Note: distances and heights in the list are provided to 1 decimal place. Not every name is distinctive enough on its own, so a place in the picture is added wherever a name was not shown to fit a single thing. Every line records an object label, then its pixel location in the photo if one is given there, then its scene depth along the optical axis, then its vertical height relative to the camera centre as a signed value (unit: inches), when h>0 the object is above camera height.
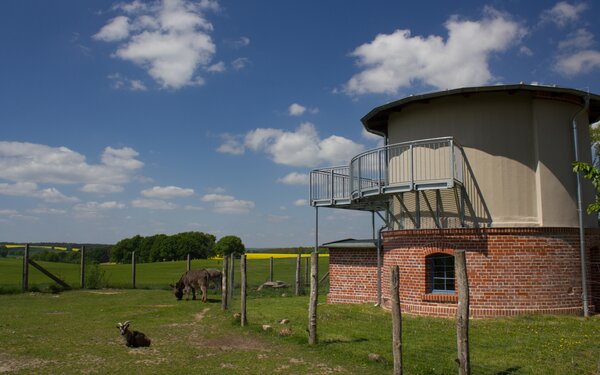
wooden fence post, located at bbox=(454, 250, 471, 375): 299.0 -46.1
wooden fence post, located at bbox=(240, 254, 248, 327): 555.8 -60.5
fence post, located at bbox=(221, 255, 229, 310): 683.1 -62.6
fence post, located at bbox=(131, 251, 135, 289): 1082.4 -68.9
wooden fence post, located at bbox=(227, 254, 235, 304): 714.9 -65.0
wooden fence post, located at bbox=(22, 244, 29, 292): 948.0 -57.5
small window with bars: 610.5 -41.4
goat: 445.1 -87.6
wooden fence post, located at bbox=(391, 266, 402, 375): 327.9 -57.9
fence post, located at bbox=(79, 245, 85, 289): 1052.6 -60.5
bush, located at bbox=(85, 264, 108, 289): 1057.5 -84.2
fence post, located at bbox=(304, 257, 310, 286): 1162.0 -96.3
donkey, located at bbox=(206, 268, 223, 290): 853.2 -62.6
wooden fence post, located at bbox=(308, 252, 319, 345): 444.8 -57.7
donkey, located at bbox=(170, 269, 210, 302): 822.5 -70.7
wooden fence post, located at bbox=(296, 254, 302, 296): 937.7 -72.3
